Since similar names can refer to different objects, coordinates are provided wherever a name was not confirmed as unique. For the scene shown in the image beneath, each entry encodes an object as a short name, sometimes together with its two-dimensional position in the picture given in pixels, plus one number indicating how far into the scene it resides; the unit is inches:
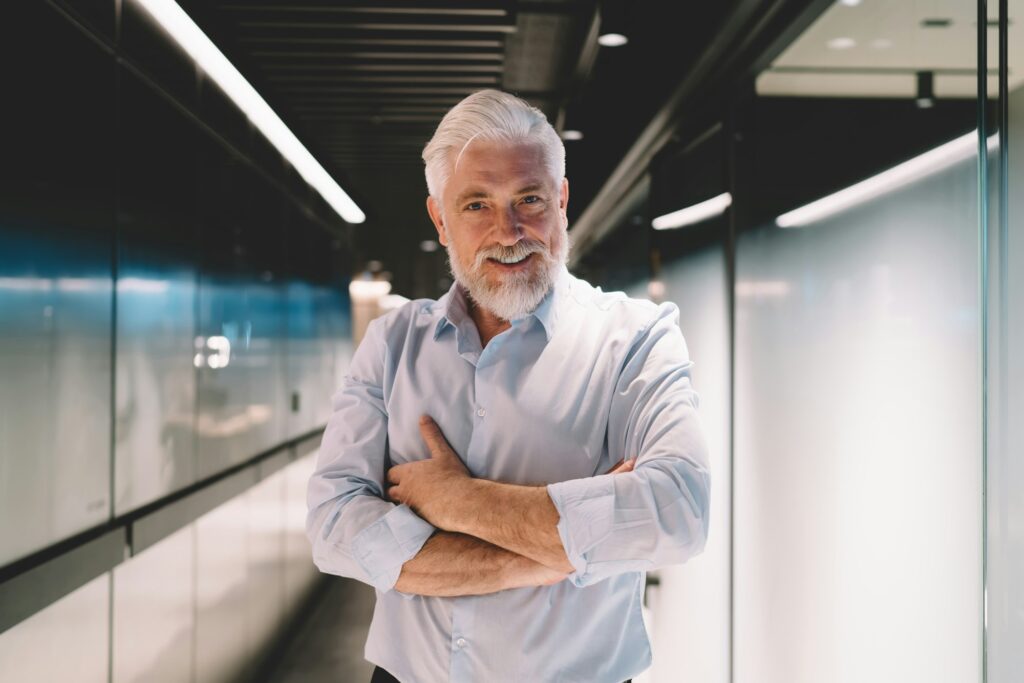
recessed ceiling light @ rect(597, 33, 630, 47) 145.3
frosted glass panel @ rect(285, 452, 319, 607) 245.8
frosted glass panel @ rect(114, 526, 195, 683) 121.6
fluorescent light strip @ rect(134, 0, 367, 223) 134.7
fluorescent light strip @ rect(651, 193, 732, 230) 132.2
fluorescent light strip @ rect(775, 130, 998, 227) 63.6
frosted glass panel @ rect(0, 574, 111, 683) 89.7
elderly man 53.2
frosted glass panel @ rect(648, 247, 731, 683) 131.7
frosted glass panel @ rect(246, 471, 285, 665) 202.5
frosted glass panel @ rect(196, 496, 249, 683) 161.9
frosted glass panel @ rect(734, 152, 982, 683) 64.4
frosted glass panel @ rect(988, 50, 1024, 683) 55.8
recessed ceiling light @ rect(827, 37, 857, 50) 83.9
